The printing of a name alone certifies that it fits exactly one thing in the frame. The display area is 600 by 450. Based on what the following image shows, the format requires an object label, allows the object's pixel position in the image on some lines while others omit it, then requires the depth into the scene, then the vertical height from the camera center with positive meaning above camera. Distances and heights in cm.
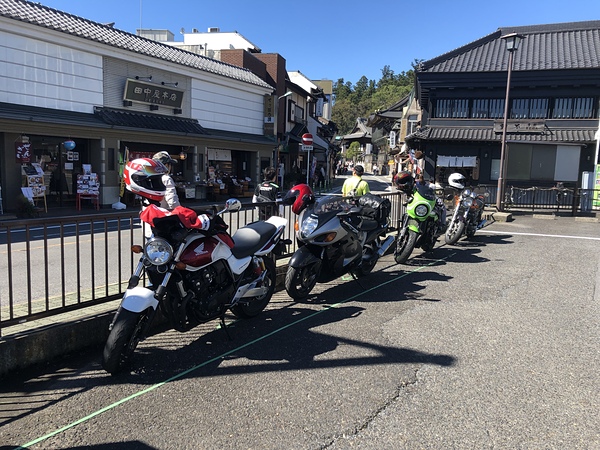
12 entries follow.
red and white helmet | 426 -2
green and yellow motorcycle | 846 -61
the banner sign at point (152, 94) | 1991 +360
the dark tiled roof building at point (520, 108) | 2373 +418
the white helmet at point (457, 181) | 1124 +12
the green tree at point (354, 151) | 7412 +506
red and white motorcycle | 385 -89
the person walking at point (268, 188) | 1072 -19
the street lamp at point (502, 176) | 1783 +44
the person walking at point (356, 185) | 893 -4
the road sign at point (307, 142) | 2469 +203
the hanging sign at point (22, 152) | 1606 +65
